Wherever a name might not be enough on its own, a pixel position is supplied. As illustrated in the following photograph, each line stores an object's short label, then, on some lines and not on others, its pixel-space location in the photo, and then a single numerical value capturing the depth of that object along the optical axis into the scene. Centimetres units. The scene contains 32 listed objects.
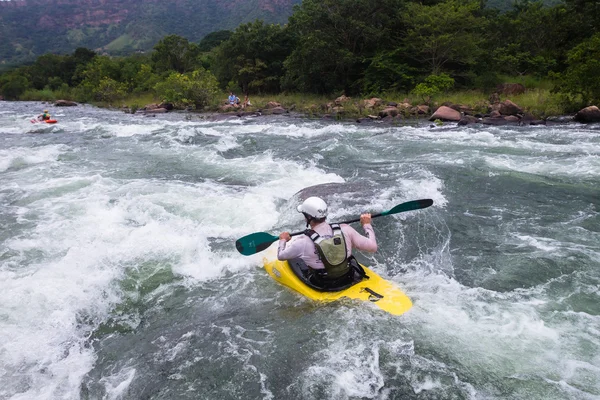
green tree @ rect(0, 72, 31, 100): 3778
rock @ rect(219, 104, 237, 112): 2028
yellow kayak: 357
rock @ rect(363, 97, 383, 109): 1691
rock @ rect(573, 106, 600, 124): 1189
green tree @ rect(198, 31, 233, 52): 5224
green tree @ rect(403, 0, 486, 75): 1789
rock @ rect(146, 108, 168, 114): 2130
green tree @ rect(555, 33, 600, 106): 1242
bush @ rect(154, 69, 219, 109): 2177
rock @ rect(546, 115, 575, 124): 1254
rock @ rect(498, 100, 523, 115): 1359
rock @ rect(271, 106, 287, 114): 1855
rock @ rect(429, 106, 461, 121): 1373
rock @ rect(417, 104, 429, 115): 1533
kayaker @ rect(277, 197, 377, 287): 362
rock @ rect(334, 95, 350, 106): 1827
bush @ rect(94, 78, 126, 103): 2861
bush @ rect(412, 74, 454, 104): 1678
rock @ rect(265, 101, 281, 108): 1988
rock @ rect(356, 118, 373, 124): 1473
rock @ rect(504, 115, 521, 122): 1302
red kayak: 1708
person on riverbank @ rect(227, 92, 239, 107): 2085
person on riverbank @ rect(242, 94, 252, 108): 2053
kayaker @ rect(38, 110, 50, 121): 1761
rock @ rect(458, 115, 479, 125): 1304
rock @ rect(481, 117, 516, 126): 1279
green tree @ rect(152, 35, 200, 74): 3306
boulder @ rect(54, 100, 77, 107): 2919
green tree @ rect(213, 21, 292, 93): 2450
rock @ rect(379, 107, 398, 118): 1529
